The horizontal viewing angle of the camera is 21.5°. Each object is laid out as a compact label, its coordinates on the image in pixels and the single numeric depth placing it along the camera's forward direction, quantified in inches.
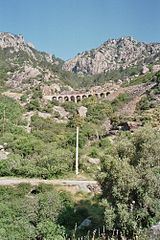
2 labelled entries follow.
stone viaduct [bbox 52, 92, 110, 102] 3282.0
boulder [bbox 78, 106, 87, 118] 2362.2
